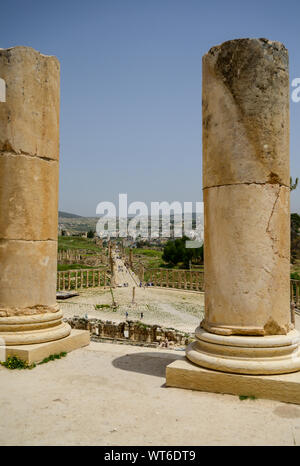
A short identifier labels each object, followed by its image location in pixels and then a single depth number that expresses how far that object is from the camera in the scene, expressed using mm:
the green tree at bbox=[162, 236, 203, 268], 75319
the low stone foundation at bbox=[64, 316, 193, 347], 26780
